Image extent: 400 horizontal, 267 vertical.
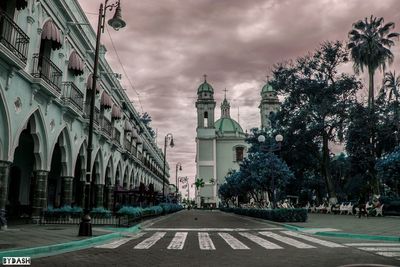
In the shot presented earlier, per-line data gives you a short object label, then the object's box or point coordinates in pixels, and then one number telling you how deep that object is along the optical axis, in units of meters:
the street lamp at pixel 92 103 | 14.16
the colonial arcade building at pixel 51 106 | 15.64
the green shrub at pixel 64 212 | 20.32
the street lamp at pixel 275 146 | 25.13
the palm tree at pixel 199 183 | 101.35
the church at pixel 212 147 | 105.62
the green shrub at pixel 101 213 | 23.39
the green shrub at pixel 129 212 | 21.44
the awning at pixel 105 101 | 30.62
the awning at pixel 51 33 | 18.70
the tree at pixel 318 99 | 41.91
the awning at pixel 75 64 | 23.04
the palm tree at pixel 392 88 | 39.88
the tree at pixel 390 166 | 31.95
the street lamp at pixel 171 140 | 47.06
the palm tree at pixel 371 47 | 42.00
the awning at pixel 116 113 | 34.38
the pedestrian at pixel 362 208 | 30.61
